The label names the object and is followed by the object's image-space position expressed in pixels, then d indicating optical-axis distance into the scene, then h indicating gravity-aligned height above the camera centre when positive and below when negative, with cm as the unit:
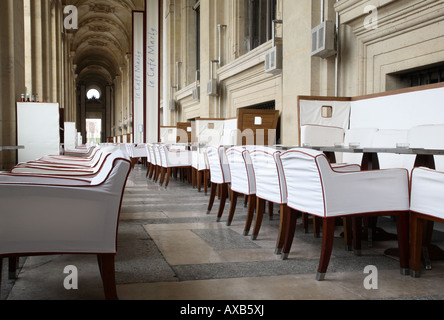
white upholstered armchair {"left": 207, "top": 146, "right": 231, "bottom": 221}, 394 -25
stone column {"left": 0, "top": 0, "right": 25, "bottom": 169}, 573 +99
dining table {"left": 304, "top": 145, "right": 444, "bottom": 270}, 246 -17
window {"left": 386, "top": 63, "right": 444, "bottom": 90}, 449 +74
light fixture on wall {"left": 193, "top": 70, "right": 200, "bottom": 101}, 1193 +145
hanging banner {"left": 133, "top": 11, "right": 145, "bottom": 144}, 1039 +153
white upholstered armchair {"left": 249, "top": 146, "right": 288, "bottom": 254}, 279 -27
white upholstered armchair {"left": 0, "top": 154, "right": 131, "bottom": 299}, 170 -31
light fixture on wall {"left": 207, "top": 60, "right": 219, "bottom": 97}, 1039 +136
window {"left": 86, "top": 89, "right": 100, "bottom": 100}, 4709 +543
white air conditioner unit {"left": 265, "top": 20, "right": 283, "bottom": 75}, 696 +144
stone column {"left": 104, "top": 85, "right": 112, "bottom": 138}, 4284 +333
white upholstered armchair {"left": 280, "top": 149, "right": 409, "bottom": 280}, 225 -27
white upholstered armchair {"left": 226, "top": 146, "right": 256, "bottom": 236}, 327 -25
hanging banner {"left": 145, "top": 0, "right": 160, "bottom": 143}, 980 +176
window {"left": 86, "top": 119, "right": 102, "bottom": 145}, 4322 +130
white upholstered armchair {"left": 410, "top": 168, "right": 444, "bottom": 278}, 214 -32
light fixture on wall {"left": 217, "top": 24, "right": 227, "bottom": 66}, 1020 +265
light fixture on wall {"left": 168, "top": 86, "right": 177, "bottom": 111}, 1496 +135
